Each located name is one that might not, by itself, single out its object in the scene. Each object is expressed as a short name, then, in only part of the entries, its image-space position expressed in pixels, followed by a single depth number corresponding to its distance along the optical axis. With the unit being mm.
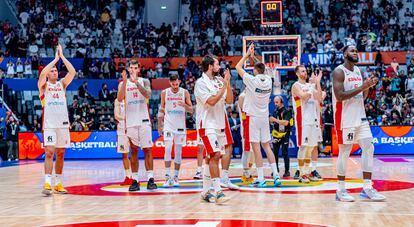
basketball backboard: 23562
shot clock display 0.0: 23531
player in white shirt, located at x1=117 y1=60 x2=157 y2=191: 11820
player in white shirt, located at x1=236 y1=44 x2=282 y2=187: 11828
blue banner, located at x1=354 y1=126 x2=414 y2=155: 23516
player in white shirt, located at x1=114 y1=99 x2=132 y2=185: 13094
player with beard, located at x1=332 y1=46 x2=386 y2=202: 9680
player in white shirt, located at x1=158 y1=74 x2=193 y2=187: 12719
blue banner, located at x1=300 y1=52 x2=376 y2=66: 30109
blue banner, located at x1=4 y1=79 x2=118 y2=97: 29594
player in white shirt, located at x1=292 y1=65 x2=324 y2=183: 12859
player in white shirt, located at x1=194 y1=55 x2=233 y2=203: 9695
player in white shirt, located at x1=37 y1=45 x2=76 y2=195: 11727
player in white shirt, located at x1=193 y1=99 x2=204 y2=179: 13342
